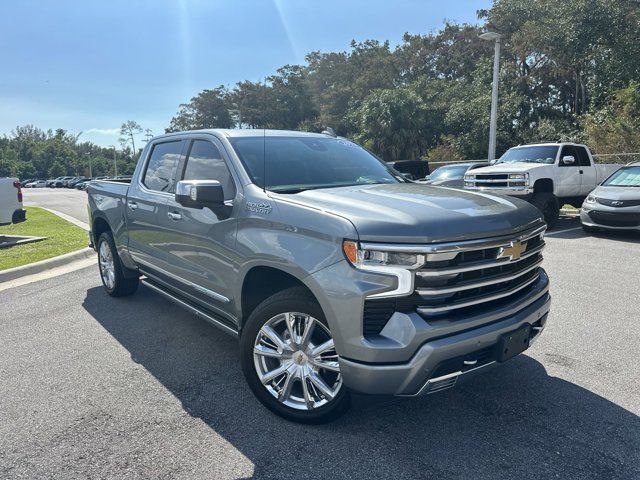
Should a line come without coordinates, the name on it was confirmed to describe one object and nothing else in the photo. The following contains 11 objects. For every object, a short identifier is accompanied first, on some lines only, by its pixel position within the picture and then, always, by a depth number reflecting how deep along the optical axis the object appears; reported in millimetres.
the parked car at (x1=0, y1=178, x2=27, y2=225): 9828
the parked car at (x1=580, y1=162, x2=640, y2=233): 9508
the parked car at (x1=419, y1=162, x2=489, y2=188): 13500
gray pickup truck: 2539
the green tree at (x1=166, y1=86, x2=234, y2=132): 79312
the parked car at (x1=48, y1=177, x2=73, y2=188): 76119
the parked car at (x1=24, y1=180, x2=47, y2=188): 83806
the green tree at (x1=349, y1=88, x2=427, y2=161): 31047
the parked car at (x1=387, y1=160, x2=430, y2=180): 9617
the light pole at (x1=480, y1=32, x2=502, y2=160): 18000
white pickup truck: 11078
